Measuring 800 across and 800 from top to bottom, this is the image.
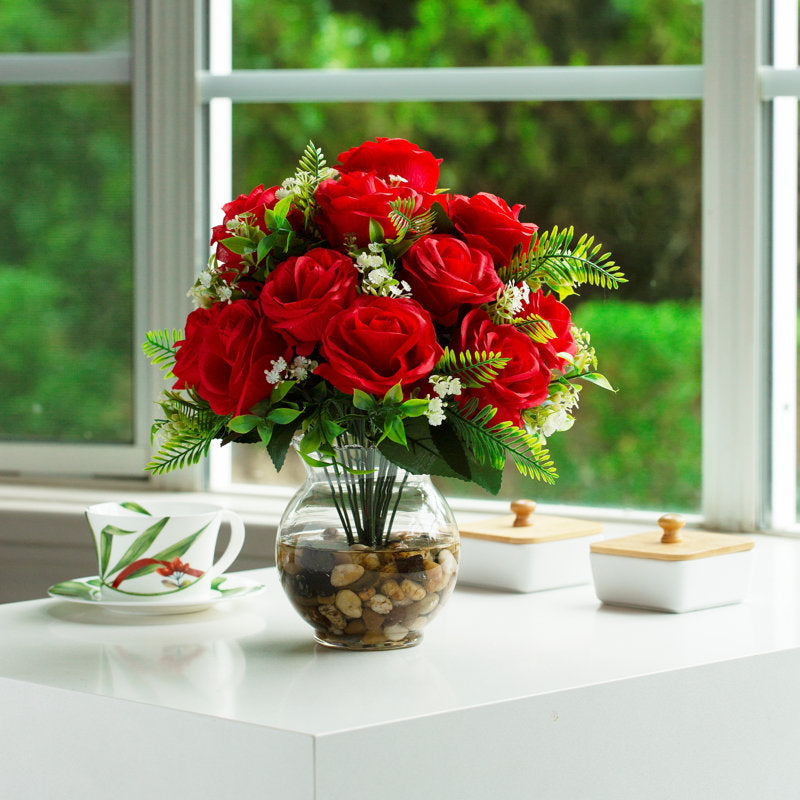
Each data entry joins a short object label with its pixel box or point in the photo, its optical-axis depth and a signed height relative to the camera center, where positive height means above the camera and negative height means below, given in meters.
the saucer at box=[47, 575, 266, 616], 2.16 -0.14
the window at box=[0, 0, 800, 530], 2.67 +0.34
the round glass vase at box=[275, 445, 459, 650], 2.04 -0.09
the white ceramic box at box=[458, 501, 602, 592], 2.27 -0.12
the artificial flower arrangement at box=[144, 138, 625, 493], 1.99 +0.06
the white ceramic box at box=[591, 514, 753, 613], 2.19 -0.12
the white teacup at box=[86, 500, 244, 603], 2.15 -0.10
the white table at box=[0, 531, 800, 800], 1.92 -0.17
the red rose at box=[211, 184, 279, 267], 2.04 +0.14
